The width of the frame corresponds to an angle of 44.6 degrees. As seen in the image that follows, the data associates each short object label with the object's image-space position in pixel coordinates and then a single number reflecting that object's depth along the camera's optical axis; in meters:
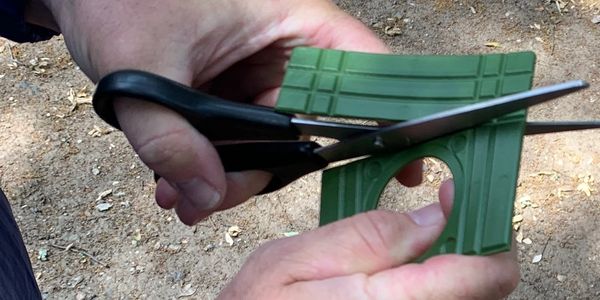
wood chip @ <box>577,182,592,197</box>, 1.62
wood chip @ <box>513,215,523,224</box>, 1.60
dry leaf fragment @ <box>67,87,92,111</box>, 1.90
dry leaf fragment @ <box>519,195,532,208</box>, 1.62
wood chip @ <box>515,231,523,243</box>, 1.58
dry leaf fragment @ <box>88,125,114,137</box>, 1.82
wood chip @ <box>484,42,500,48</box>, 1.91
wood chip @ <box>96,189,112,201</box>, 1.69
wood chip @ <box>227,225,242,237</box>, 1.63
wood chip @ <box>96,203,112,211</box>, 1.68
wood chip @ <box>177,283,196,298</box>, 1.54
